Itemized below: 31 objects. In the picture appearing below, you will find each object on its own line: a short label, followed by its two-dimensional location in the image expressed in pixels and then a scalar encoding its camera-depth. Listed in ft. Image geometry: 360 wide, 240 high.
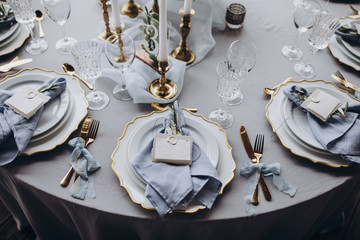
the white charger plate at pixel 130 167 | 2.82
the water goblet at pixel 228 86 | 3.38
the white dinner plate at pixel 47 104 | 3.25
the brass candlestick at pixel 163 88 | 3.78
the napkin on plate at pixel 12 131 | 2.99
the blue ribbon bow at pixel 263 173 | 3.02
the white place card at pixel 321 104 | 3.38
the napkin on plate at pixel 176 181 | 2.72
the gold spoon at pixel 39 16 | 4.57
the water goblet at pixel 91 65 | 3.44
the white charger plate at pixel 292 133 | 3.21
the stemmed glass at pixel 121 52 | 3.51
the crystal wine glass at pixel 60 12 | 3.91
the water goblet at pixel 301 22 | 4.07
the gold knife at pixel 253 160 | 2.94
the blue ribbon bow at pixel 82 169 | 2.91
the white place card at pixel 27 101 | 3.18
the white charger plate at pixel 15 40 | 4.06
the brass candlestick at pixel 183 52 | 4.26
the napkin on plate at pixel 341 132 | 3.14
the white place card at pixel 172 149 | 2.95
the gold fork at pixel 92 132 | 3.32
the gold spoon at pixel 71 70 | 3.89
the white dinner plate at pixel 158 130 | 3.12
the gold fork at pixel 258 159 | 2.96
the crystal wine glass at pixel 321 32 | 3.89
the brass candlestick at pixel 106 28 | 4.18
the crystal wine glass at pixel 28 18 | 3.79
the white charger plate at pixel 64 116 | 3.15
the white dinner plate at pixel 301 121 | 3.29
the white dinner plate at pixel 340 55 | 4.19
